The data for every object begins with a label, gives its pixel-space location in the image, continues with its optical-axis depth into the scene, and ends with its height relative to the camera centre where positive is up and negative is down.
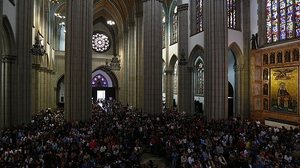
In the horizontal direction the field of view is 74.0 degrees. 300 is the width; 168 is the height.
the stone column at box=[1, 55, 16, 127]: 11.42 +0.06
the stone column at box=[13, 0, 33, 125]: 11.89 +1.45
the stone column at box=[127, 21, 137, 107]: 27.15 +3.06
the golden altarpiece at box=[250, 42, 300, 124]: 14.34 +0.26
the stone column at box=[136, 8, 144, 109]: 23.57 +5.03
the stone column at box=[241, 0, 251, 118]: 18.06 +1.48
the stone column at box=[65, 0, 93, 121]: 13.40 +1.56
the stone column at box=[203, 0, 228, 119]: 14.45 +1.85
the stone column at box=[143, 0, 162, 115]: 16.94 +2.43
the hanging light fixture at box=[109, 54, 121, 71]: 28.95 +3.32
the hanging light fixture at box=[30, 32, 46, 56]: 11.75 +2.24
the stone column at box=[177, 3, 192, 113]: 20.17 +1.45
